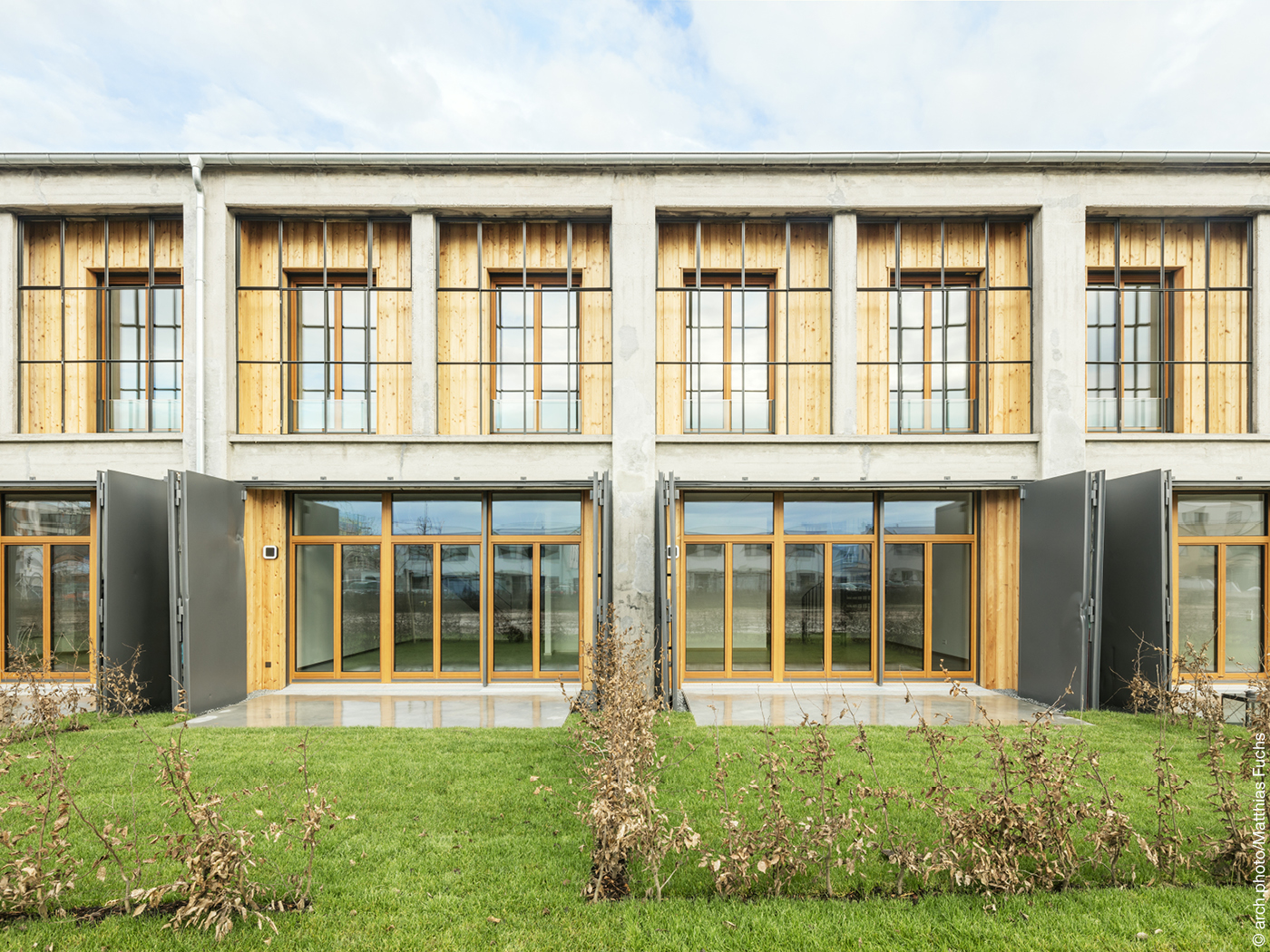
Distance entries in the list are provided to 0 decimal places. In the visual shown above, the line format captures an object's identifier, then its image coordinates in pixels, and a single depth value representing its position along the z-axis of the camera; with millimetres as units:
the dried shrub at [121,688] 7875
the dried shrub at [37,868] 3529
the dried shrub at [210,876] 3453
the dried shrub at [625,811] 3824
